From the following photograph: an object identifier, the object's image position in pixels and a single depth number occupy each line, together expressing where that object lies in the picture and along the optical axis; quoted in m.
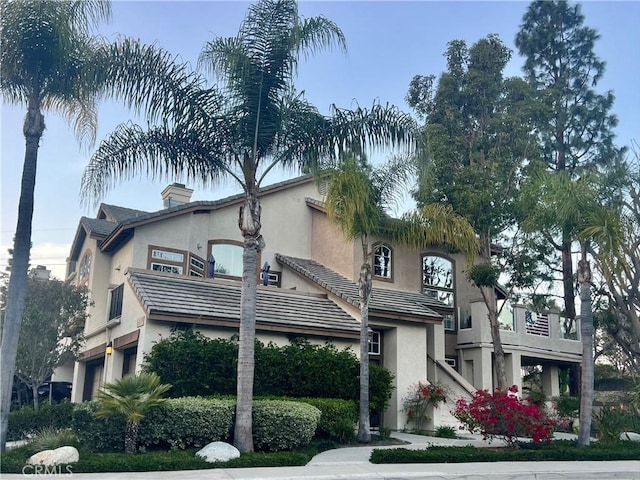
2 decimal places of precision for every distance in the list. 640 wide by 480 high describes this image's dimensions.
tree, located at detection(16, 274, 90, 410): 19.41
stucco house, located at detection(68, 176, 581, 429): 17.09
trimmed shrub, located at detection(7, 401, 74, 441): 13.48
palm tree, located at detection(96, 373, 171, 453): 12.05
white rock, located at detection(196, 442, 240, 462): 11.64
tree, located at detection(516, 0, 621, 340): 30.41
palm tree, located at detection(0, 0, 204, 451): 11.98
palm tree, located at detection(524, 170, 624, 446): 15.02
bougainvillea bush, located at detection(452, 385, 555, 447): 13.94
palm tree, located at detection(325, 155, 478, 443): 15.91
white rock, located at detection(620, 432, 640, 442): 16.42
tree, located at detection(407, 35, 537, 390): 21.91
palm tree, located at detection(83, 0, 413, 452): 14.14
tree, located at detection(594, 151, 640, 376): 16.71
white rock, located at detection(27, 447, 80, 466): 10.38
